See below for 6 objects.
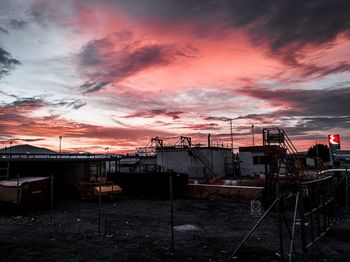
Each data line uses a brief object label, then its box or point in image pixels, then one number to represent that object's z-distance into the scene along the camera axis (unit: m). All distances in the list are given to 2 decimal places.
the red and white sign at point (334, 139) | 25.55
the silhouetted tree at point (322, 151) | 75.72
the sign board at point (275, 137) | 23.02
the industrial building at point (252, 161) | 50.12
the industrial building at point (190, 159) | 42.19
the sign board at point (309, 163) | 46.29
